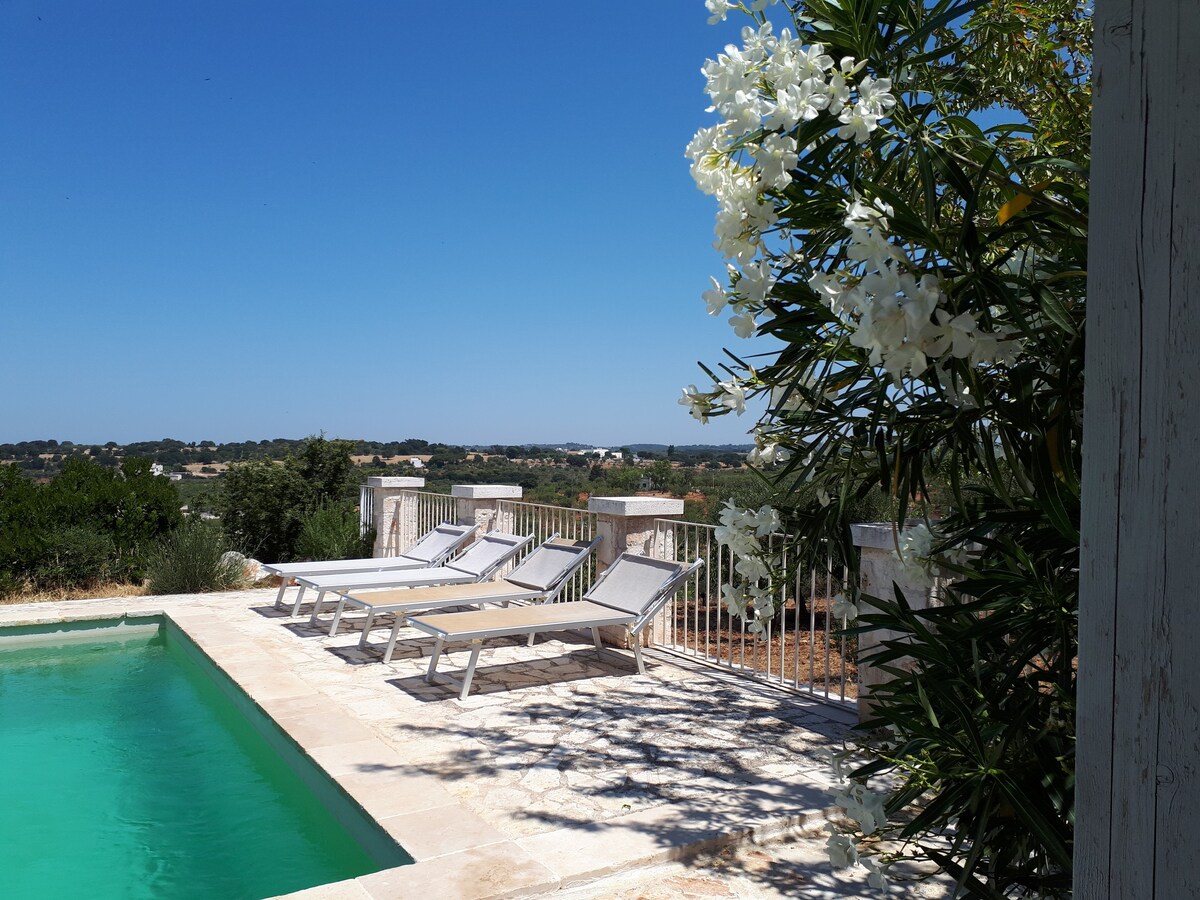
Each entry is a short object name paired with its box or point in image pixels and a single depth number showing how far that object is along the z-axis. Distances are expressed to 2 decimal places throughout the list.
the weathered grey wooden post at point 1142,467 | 0.96
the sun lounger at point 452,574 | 7.89
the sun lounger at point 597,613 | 5.85
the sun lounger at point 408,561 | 8.84
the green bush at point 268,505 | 12.40
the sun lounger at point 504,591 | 6.93
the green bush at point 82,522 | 10.05
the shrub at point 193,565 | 10.29
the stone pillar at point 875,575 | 4.25
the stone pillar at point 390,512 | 11.52
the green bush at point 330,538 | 11.52
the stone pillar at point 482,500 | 9.55
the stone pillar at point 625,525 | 7.08
